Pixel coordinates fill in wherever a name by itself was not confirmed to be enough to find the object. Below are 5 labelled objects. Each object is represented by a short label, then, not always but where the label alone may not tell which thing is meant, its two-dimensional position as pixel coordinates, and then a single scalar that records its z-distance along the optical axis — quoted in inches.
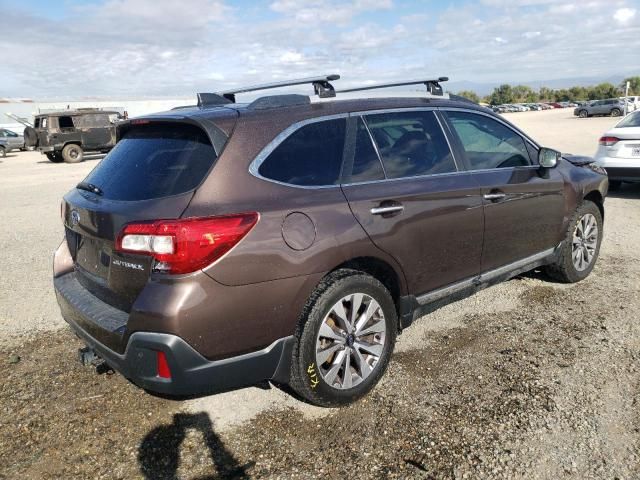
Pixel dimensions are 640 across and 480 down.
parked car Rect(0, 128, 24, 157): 1137.9
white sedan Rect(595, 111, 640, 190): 330.6
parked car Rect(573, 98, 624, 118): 1732.3
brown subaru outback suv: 98.9
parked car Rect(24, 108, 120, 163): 839.1
